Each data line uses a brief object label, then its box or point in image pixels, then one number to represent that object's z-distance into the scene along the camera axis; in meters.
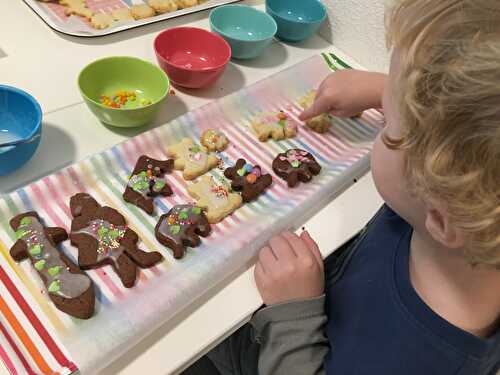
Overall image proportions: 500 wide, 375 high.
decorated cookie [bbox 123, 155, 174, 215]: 0.73
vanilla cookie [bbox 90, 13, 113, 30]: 0.98
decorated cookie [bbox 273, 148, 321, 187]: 0.82
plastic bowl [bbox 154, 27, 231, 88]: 0.91
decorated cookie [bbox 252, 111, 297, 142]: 0.89
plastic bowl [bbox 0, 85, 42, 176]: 0.69
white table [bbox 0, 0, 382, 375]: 0.59
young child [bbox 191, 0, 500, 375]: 0.41
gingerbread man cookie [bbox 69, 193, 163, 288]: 0.64
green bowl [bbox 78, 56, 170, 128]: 0.80
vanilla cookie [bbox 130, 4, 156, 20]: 1.02
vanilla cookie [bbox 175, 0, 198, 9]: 1.08
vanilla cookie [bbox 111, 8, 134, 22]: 1.01
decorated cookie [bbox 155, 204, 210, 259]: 0.68
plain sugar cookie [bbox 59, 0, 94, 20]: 0.99
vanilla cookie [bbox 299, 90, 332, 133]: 0.94
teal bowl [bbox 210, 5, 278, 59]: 1.03
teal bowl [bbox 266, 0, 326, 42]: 1.07
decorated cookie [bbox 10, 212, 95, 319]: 0.58
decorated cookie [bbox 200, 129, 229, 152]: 0.84
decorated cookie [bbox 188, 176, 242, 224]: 0.74
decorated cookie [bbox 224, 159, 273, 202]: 0.78
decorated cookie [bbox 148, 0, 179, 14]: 1.05
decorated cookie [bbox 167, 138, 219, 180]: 0.79
